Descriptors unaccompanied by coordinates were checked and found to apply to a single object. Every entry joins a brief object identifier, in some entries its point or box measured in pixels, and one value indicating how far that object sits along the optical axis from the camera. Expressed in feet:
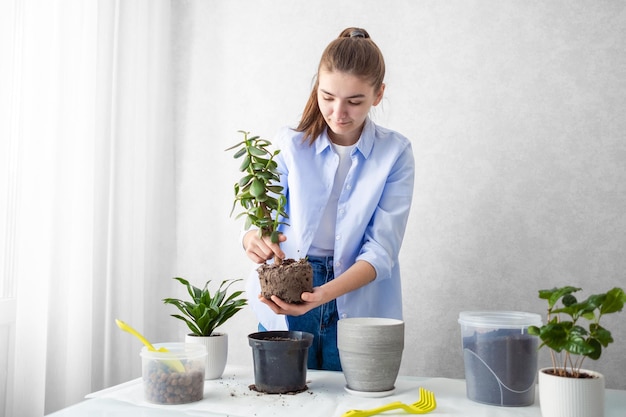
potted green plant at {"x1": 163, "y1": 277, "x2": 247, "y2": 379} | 4.67
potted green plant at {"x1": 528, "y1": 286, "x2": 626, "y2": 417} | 3.39
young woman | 5.50
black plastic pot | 4.24
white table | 3.78
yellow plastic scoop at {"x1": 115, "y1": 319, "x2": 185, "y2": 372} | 4.04
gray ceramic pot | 4.19
